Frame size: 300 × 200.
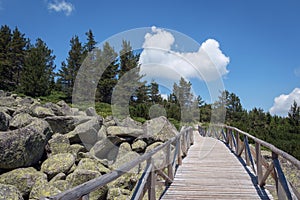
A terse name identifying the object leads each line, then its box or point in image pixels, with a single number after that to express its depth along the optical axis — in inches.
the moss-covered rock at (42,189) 252.7
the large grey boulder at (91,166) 308.2
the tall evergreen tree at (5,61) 1250.1
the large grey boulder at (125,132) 467.2
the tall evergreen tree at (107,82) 1017.5
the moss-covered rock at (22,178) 274.4
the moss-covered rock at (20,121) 431.5
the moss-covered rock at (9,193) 211.9
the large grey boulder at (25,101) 706.8
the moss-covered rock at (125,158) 367.6
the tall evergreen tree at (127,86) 627.8
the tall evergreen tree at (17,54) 1357.0
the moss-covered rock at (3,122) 412.2
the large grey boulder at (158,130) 472.7
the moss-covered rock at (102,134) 459.8
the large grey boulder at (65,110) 623.7
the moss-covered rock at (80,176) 268.5
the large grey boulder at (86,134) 438.6
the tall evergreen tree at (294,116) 743.3
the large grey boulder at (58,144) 380.8
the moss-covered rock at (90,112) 631.8
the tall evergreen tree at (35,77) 1104.2
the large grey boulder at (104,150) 418.9
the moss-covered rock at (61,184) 266.1
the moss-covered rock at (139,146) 438.0
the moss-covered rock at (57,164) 312.5
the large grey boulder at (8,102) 655.1
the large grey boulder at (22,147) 305.7
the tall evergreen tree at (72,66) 1316.4
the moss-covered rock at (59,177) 291.1
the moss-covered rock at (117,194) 261.9
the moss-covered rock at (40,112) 503.5
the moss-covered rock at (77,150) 382.9
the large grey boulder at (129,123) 545.1
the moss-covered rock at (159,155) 194.2
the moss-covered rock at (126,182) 294.7
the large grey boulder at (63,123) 475.2
